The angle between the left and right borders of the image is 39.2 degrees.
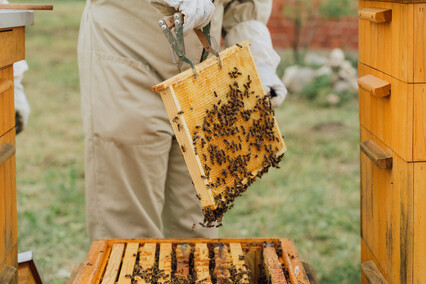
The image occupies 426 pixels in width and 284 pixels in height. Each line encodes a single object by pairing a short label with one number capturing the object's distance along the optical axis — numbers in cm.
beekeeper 268
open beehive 212
